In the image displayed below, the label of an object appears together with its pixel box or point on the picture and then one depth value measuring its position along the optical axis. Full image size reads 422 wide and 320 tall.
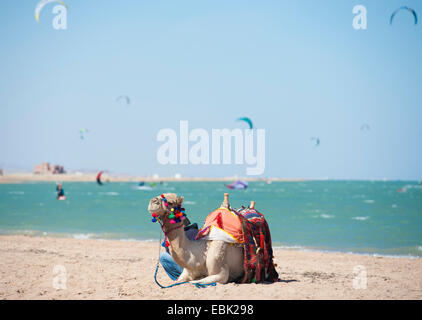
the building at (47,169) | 187.12
